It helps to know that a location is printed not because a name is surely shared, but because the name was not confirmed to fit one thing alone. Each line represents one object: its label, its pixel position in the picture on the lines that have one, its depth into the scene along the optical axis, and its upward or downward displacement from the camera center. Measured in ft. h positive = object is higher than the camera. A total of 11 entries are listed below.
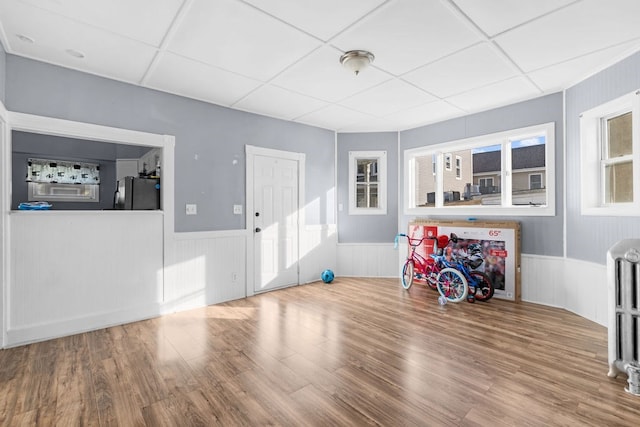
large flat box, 13.76 -1.43
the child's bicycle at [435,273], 13.73 -2.74
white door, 15.37 -0.25
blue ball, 17.23 -3.35
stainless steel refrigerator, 11.94 +0.90
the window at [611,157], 10.00 +2.18
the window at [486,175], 13.78 +2.14
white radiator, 7.30 -2.20
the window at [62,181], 16.10 +1.95
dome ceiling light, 9.45 +4.92
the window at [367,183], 18.88 +2.11
